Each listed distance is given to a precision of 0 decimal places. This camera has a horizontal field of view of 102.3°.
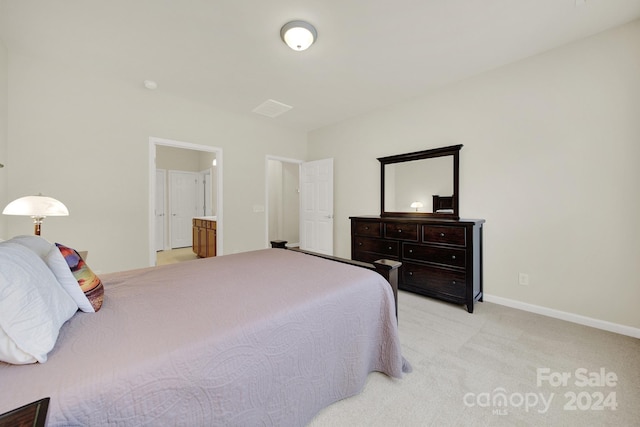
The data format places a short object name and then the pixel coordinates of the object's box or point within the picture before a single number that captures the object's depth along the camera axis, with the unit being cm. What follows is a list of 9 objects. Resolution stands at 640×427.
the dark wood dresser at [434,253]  266
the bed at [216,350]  75
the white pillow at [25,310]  74
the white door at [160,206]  599
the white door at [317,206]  475
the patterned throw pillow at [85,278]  120
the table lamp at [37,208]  195
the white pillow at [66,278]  109
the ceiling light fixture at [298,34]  215
